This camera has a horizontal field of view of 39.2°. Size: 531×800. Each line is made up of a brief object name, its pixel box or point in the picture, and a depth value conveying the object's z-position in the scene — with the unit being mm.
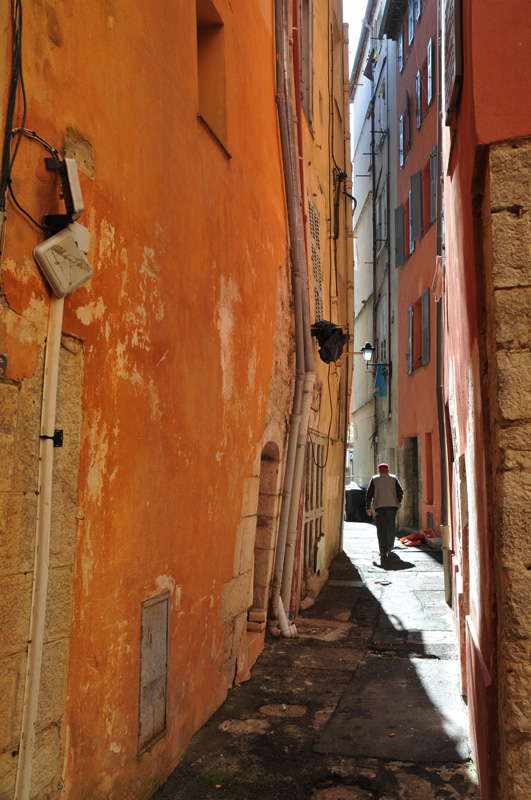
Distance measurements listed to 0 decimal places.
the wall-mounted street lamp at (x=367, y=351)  13844
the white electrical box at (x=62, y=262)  2629
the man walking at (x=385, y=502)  11797
